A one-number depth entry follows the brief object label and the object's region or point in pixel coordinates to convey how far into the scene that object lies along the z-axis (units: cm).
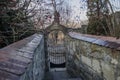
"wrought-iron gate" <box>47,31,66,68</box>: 462
